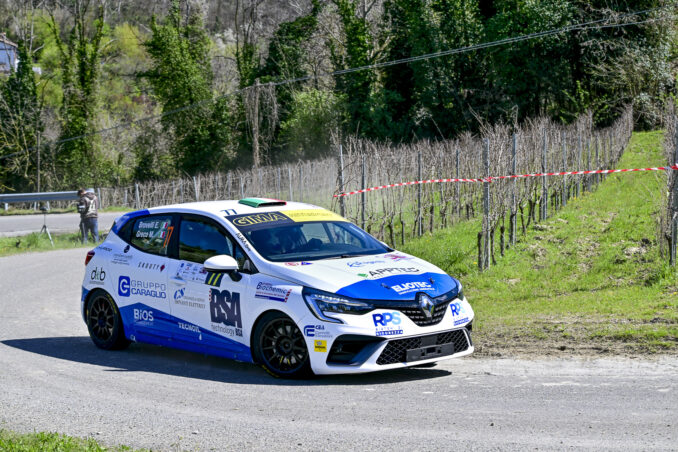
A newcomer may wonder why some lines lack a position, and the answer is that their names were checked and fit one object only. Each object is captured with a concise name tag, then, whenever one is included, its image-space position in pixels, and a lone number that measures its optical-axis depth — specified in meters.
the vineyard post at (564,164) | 24.11
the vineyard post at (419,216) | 21.19
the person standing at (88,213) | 26.70
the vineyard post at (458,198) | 23.00
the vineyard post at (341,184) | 17.58
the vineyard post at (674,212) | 13.38
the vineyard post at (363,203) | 17.72
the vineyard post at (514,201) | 17.20
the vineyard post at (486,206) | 15.66
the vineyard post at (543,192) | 20.59
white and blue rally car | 7.90
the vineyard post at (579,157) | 27.12
